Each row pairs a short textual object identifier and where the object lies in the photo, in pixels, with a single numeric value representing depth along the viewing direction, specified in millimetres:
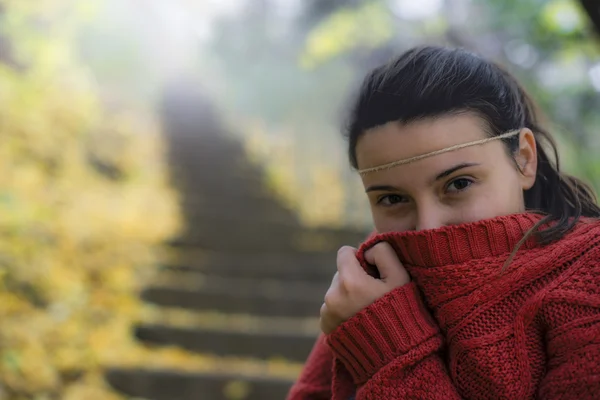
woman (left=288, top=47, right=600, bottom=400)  819
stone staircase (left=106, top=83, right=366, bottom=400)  2875
